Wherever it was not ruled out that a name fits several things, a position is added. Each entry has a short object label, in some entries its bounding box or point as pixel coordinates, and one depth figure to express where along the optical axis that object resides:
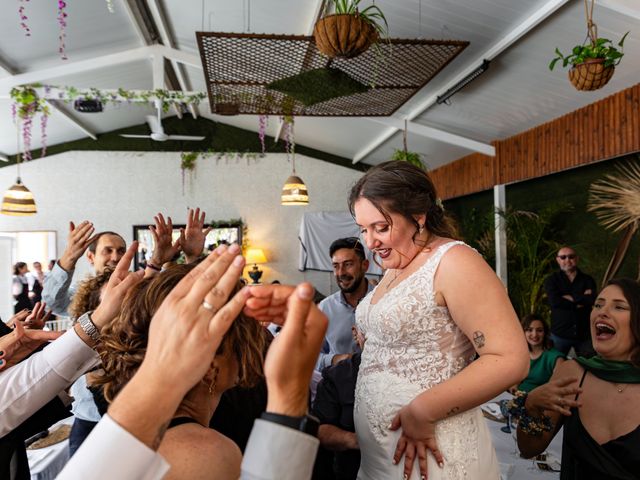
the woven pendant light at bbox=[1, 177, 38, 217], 5.58
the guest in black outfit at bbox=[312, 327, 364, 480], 1.54
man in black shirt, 4.88
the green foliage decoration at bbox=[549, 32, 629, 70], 3.36
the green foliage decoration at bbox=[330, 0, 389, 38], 3.08
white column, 7.09
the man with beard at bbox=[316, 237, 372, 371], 3.05
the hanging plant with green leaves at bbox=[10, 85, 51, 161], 5.79
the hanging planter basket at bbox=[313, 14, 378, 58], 3.08
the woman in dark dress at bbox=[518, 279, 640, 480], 1.54
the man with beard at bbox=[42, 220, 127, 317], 2.96
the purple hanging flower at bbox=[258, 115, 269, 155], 9.27
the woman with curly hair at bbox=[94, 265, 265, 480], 0.97
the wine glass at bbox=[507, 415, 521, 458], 2.16
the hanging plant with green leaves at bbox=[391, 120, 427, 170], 5.99
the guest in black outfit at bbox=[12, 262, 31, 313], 8.56
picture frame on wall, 10.45
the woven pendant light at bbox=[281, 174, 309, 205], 6.86
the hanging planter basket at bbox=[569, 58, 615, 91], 3.41
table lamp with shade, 10.16
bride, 1.21
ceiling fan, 8.69
